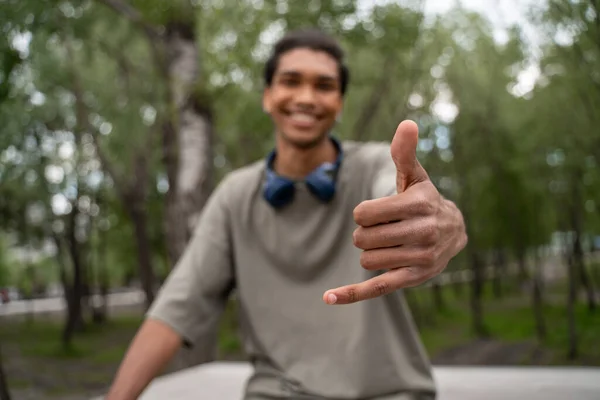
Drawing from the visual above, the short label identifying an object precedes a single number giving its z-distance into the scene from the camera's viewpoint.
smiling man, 1.46
